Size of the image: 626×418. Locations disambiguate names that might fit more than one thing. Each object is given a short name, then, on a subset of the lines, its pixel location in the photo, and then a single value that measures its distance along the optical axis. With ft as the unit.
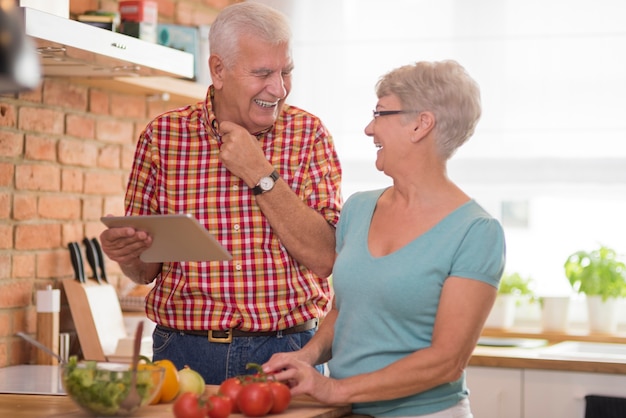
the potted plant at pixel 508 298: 12.51
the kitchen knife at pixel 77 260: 10.41
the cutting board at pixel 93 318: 10.14
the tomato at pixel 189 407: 5.71
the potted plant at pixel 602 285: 12.05
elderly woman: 6.21
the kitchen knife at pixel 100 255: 10.81
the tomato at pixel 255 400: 6.00
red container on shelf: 10.21
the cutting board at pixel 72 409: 6.22
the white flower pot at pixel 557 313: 12.25
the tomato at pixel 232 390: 6.14
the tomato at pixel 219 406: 5.84
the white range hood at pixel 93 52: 7.87
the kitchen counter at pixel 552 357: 10.11
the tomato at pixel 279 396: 6.13
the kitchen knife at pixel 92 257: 10.68
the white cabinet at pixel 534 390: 10.21
